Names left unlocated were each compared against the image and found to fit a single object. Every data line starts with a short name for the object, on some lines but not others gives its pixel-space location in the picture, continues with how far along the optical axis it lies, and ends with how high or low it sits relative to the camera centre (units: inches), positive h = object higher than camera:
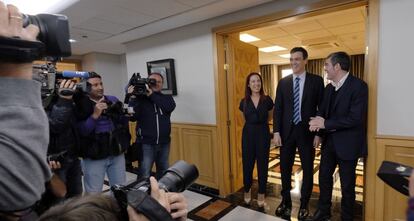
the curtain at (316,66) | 291.9 +17.4
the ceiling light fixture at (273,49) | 196.1 +28.0
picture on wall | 125.8 +7.9
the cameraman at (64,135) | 61.8 -11.7
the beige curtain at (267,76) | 336.2 +9.4
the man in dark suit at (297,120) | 88.9 -14.1
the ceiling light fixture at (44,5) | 85.9 +31.7
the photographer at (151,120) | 95.2 -12.5
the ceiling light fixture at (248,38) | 151.7 +29.7
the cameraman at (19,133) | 16.8 -2.9
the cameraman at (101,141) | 72.2 -15.3
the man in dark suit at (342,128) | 75.4 -15.5
